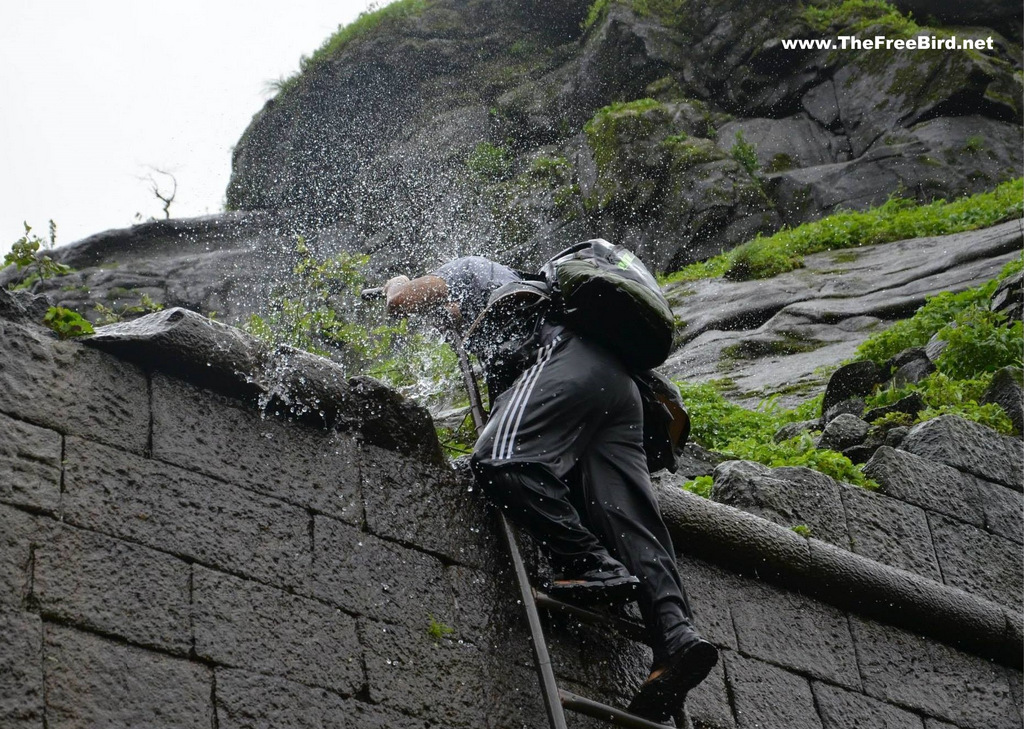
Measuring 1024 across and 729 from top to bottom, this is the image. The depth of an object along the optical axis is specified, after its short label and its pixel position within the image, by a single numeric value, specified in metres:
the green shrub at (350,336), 8.70
